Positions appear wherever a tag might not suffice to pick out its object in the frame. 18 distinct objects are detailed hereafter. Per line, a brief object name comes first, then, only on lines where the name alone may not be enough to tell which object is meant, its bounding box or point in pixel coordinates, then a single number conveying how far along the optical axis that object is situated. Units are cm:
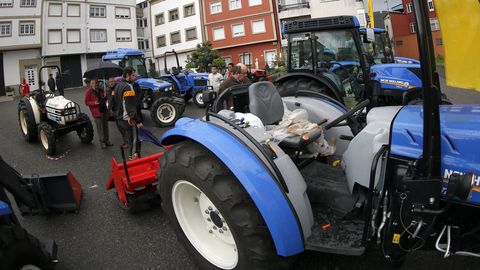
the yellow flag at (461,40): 144
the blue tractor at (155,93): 901
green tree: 2823
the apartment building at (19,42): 2994
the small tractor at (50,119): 682
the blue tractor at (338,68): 627
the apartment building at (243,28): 3139
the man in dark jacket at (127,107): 586
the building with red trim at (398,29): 3194
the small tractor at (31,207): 212
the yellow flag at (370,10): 1517
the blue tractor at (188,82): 1207
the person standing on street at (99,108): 721
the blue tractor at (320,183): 169
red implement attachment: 364
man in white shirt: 1168
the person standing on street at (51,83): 1672
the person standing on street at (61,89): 1114
